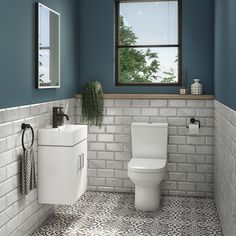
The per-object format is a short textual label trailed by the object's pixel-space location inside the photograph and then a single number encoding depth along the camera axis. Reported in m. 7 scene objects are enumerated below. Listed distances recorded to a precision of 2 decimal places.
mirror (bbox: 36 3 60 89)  3.94
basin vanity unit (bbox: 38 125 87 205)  3.88
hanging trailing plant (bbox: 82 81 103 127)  5.23
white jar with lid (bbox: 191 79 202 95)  5.11
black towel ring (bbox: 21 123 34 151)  3.53
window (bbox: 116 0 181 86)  5.32
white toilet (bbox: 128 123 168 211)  4.43
